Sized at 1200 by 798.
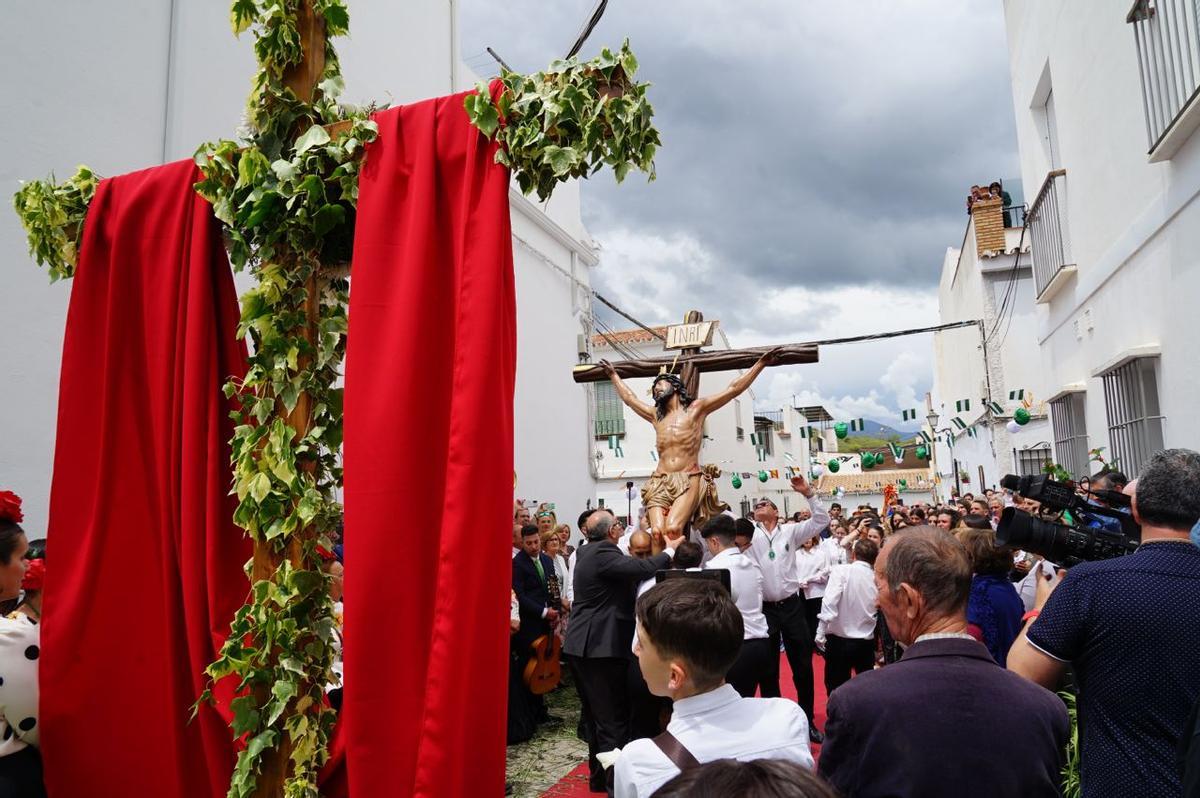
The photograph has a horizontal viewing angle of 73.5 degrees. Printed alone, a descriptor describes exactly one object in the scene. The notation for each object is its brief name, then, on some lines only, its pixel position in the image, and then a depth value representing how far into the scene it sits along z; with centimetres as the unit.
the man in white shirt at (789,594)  638
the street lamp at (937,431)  1770
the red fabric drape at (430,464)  167
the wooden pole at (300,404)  183
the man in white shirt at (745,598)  507
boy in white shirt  176
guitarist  670
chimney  1523
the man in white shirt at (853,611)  598
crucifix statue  625
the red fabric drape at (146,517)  196
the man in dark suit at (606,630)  499
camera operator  216
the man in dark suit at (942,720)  174
